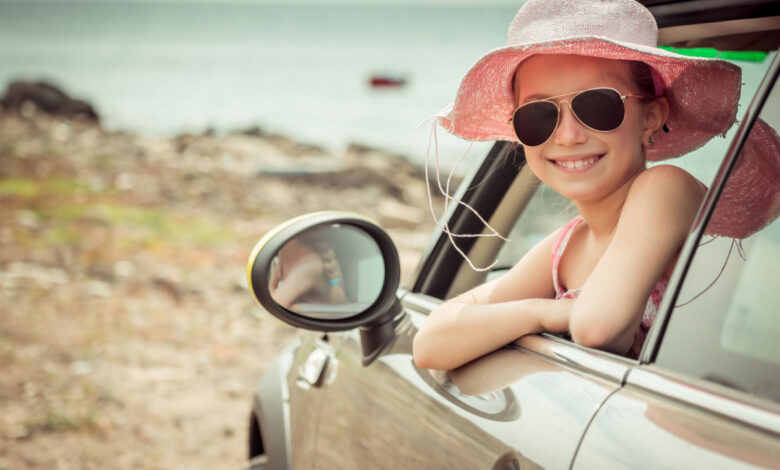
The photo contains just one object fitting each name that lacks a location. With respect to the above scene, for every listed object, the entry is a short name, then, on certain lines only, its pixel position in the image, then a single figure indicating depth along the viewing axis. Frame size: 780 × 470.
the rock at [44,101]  19.25
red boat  50.94
